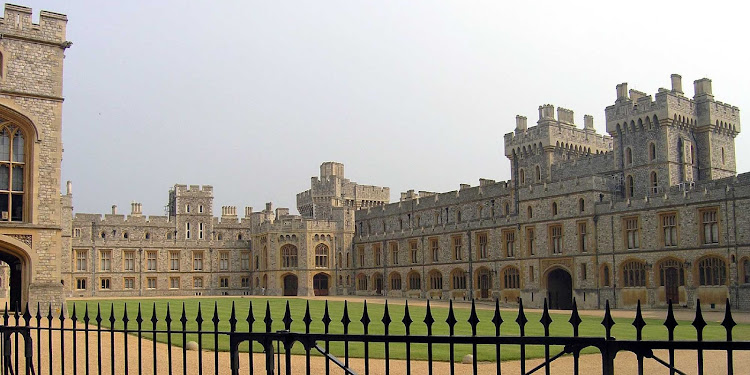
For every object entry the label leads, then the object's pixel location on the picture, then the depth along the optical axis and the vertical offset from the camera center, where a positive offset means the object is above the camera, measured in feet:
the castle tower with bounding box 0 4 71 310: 70.85 +10.14
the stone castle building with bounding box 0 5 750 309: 72.43 +3.89
